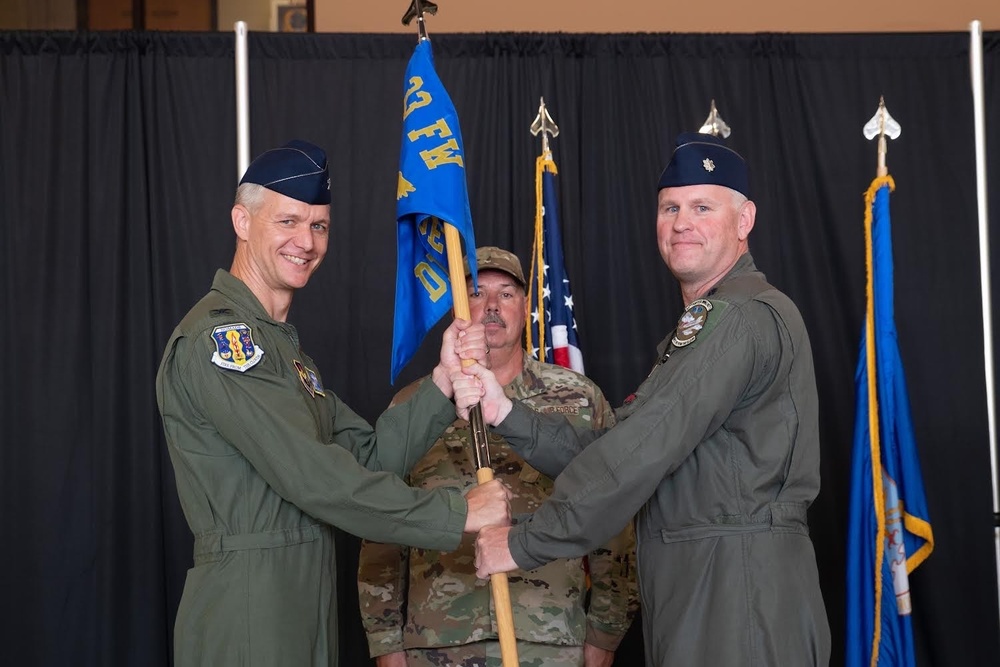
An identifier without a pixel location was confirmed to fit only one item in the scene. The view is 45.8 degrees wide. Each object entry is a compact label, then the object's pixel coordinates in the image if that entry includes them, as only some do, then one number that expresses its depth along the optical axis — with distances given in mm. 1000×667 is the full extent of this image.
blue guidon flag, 2885
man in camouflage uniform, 3180
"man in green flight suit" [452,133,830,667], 2578
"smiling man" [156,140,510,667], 2523
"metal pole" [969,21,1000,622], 4605
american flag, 4172
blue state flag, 3896
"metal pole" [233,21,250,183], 4523
